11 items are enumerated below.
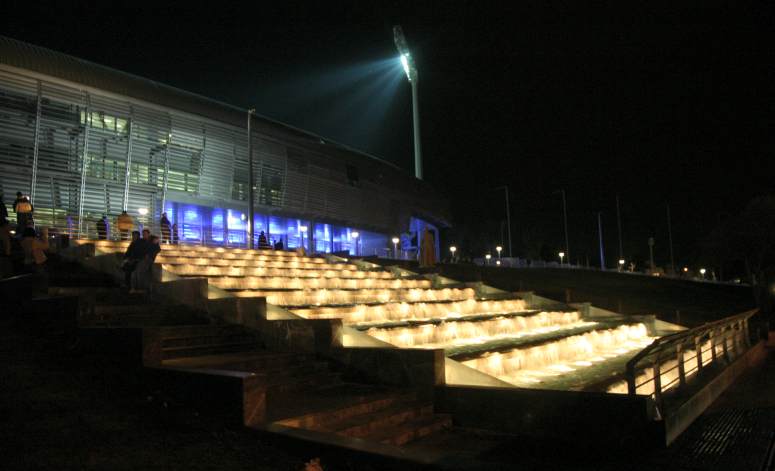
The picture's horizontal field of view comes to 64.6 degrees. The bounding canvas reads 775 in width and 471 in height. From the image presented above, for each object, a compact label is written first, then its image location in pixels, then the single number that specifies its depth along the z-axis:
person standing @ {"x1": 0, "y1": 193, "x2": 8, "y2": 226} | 15.43
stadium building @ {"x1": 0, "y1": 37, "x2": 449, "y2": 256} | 24.17
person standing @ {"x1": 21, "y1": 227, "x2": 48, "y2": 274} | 11.80
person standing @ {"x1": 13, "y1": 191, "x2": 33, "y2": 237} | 16.00
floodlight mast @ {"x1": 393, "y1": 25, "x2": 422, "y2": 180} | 62.09
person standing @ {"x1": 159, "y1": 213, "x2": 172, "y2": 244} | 23.20
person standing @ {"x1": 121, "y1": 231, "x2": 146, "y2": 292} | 11.93
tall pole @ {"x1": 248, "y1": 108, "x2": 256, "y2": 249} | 25.41
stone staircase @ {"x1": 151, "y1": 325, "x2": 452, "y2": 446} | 6.56
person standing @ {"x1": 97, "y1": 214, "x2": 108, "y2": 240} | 21.02
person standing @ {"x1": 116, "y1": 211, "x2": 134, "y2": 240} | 18.22
